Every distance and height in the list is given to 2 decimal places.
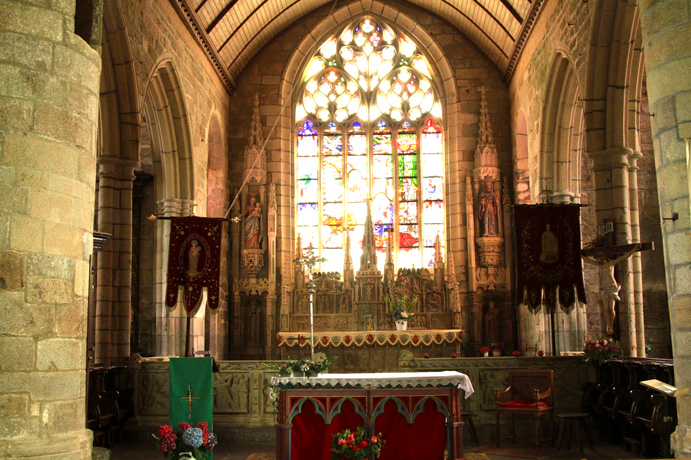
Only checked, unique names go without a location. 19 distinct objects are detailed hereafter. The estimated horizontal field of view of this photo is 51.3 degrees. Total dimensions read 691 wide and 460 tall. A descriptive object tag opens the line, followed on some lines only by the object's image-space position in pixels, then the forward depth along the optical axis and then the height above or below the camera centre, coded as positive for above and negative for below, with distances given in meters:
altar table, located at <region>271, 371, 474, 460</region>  6.95 -0.98
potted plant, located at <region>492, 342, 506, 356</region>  12.62 -0.71
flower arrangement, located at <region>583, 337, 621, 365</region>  8.77 -0.52
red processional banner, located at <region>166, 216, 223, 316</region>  9.70 +0.77
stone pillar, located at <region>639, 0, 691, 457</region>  5.48 +1.20
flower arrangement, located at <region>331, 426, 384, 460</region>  6.54 -1.22
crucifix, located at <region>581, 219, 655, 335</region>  8.98 +0.55
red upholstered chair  7.90 -1.02
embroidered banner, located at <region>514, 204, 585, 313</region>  9.69 +0.67
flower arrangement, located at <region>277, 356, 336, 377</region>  7.08 -0.55
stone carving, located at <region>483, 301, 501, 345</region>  14.23 -0.30
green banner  7.45 -0.79
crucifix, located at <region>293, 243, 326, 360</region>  8.05 +0.59
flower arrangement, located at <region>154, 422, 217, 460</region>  5.70 -1.01
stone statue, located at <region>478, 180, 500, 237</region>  14.28 +1.96
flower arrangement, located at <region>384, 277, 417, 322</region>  13.64 +0.25
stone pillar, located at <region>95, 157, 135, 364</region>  9.78 +0.71
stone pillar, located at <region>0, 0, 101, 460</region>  4.84 +0.58
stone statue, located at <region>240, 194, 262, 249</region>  14.38 +1.78
